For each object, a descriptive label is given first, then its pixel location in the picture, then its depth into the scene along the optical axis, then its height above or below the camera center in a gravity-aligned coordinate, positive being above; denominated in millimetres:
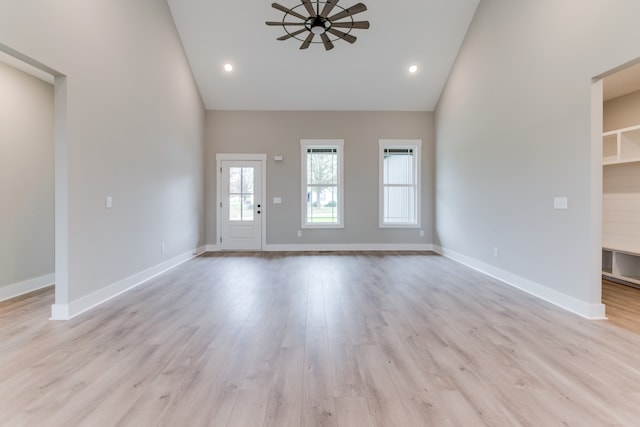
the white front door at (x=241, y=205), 6637 +113
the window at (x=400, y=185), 6742 +576
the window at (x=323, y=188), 6719 +502
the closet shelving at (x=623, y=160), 3648 +615
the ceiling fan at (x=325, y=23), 3383 +2326
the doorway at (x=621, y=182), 3656 +376
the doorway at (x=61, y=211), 2743 -10
